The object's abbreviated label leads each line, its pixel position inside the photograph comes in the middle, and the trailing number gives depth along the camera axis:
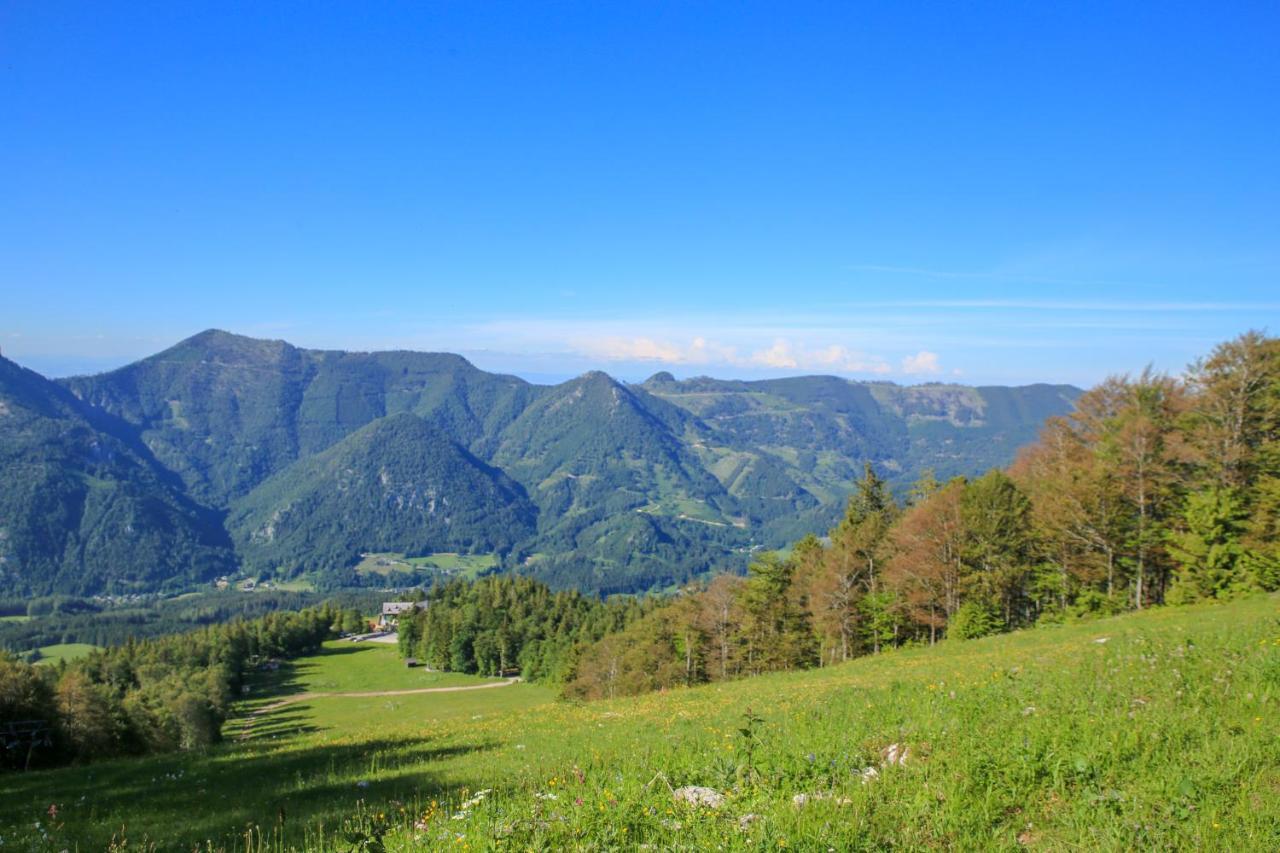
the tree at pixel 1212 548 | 36.06
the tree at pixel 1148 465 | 40.00
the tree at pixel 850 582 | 49.00
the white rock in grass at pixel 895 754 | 8.37
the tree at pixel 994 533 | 45.44
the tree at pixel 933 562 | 45.84
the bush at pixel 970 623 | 42.12
